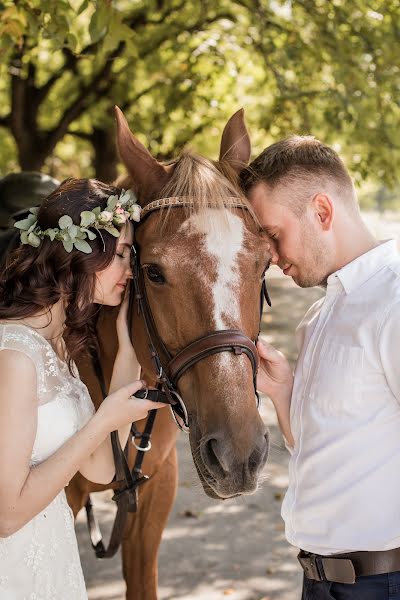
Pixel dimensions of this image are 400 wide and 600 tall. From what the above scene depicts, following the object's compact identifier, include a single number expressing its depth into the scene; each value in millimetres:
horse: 1967
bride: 1920
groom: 1928
